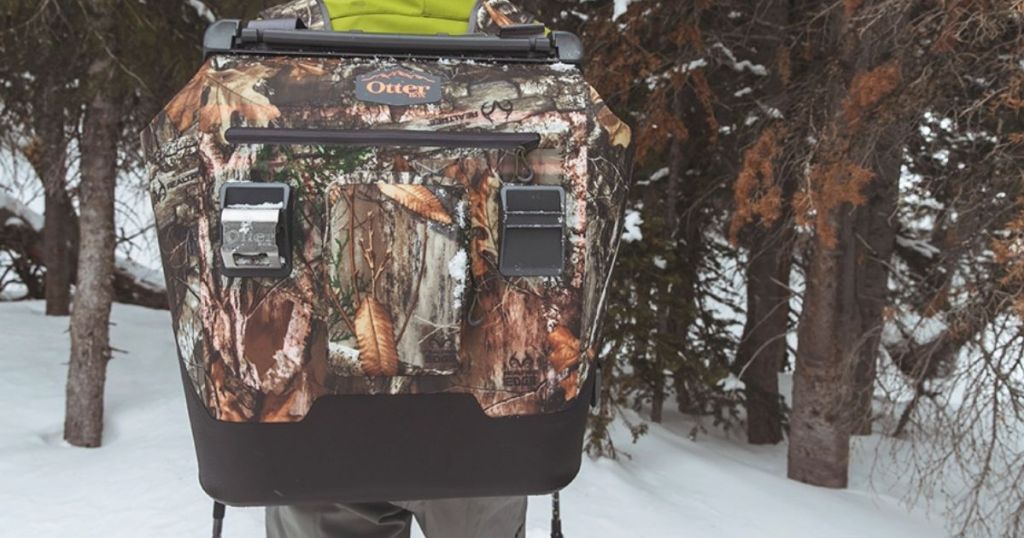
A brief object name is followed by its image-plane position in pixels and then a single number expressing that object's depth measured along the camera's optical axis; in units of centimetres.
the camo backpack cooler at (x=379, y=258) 134
